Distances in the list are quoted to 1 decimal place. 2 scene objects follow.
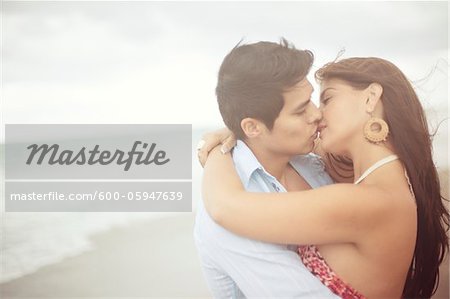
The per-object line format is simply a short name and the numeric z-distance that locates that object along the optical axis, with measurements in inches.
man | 42.9
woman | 40.0
